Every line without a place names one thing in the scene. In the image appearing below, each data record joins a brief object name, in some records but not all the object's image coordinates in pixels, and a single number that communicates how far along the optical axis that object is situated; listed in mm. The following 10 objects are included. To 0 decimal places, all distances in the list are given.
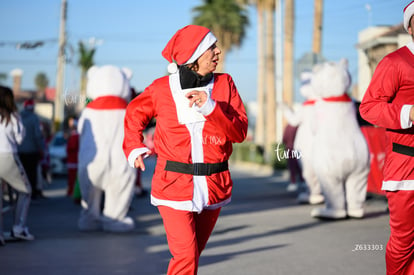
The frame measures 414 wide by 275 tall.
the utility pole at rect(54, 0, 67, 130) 33594
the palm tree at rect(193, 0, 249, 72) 49219
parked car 21453
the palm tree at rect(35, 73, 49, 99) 141875
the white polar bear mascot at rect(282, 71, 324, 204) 12477
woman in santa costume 4324
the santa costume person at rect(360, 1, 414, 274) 4242
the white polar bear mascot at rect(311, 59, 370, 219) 9805
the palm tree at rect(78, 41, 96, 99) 58531
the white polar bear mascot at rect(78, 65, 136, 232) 9266
